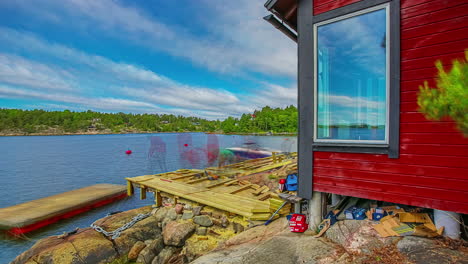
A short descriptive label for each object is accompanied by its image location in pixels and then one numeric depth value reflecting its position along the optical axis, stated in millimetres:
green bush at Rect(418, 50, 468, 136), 2030
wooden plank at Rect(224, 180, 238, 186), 9543
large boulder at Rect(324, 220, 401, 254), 3457
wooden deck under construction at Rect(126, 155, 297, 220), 6539
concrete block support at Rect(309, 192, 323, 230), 4449
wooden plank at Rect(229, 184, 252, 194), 8514
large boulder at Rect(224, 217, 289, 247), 4945
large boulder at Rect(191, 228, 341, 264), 3535
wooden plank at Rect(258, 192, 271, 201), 7562
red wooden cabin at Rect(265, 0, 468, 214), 3229
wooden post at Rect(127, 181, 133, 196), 11323
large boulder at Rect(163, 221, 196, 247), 6797
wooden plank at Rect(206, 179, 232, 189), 9336
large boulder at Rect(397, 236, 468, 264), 2826
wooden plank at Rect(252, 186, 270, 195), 8219
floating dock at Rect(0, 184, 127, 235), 11344
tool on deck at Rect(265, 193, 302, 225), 4838
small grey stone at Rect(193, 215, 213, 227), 7027
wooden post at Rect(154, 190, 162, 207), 9878
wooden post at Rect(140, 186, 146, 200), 10820
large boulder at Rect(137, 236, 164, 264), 6875
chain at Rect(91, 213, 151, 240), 7614
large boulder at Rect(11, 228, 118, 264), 6488
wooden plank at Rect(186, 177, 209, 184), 10333
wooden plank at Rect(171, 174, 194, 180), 11188
